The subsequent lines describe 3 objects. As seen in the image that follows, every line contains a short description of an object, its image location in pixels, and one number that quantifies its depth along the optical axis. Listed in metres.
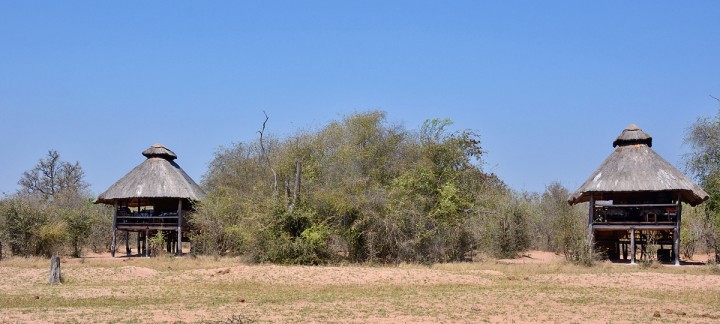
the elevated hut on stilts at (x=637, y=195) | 27.30
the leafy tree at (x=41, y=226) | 28.70
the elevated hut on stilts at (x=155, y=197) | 31.91
